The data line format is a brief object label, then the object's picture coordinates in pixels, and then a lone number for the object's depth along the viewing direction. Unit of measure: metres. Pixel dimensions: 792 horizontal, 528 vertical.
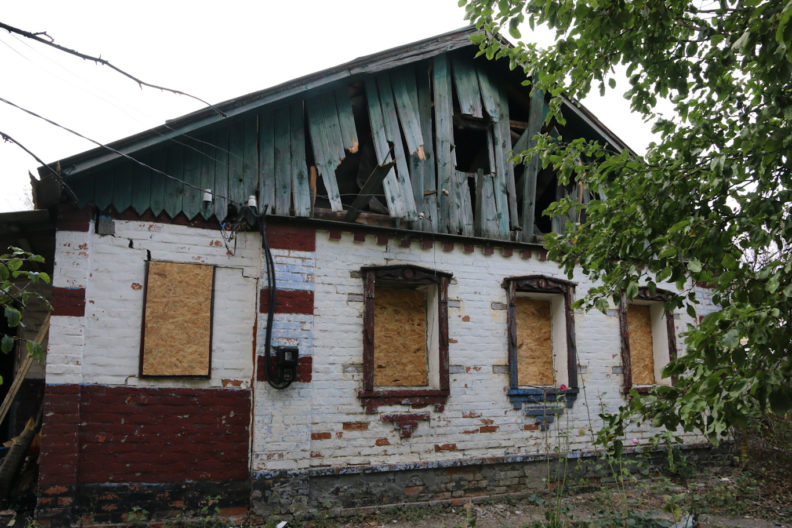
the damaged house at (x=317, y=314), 6.57
